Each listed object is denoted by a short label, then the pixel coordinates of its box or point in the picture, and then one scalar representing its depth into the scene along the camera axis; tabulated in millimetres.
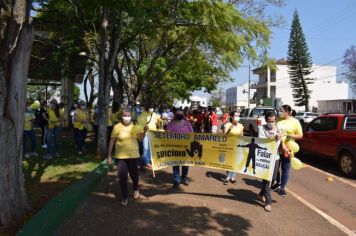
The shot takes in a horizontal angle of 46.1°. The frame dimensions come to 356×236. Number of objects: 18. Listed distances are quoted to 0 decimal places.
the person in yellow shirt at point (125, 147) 6996
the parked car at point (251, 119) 22131
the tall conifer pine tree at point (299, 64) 57906
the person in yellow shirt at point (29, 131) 11477
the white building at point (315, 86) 83500
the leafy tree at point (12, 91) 5496
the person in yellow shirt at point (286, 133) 7730
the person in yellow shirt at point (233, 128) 8992
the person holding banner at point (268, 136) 7023
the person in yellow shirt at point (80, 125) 12320
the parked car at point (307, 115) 38412
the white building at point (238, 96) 116312
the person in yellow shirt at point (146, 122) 10273
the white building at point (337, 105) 55562
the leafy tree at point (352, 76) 58812
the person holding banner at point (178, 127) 8281
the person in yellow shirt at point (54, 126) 11648
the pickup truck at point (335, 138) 10609
